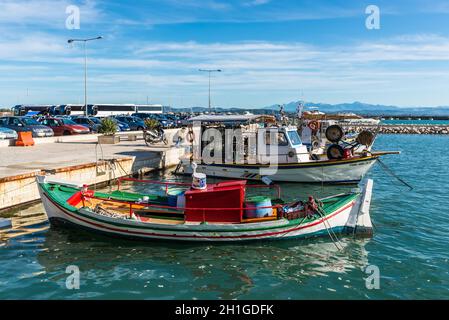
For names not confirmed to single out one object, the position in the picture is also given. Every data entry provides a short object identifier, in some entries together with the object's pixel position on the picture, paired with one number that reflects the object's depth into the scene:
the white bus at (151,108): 90.03
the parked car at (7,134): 29.38
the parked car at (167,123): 55.84
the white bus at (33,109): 72.75
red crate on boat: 12.48
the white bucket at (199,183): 12.88
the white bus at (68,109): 71.50
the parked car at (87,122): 42.56
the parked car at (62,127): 38.03
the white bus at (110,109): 74.56
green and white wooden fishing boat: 12.23
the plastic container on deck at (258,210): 12.88
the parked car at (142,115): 63.91
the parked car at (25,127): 33.08
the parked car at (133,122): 49.94
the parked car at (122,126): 47.47
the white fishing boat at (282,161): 22.12
